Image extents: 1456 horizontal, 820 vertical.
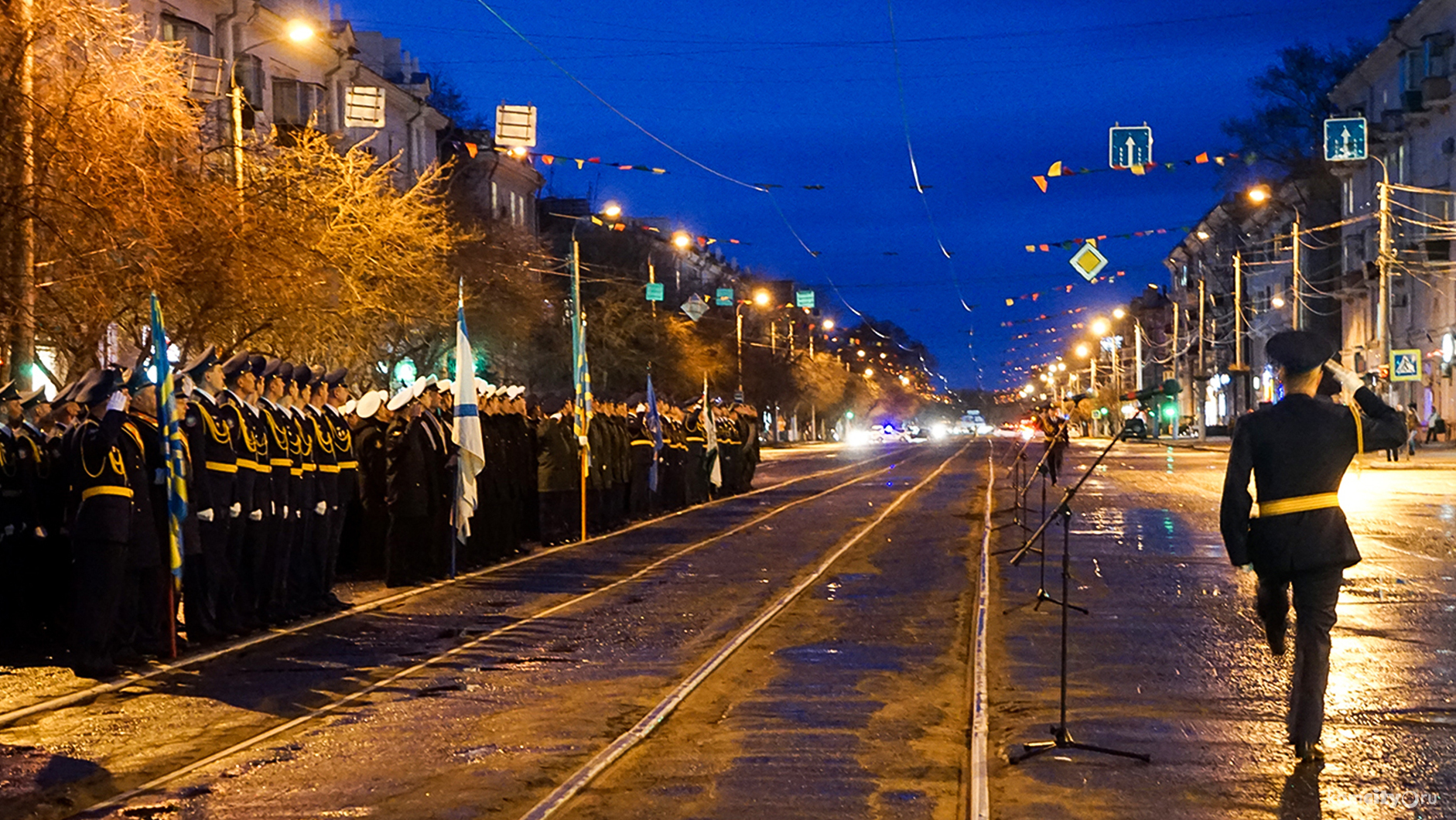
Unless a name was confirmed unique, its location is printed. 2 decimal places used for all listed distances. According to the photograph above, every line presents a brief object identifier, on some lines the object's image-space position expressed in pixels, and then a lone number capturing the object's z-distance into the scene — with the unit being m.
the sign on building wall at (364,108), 33.38
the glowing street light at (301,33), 23.20
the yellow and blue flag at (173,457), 12.17
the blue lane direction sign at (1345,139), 38.69
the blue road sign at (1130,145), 33.25
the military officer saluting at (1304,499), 7.95
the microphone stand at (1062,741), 8.33
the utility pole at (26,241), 15.59
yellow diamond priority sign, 43.22
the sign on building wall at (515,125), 32.31
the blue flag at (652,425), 28.64
